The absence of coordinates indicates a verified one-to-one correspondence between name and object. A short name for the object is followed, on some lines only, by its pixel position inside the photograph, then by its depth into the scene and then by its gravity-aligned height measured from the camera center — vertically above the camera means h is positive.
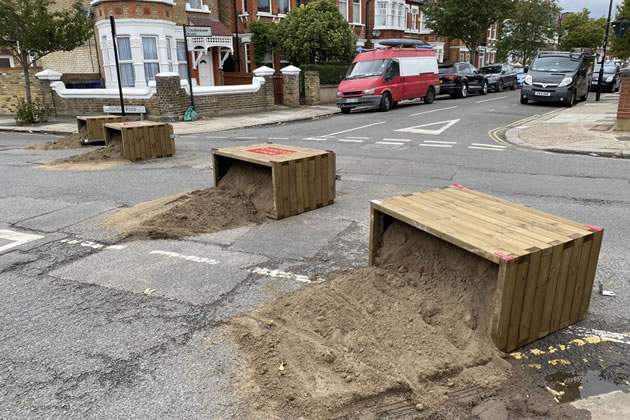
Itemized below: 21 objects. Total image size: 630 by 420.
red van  20.95 -0.52
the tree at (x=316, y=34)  26.00 +1.73
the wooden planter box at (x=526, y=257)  3.17 -1.24
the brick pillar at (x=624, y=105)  12.80 -1.09
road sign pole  20.05 -1.21
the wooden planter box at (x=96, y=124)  13.06 -1.41
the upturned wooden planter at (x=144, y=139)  10.82 -1.53
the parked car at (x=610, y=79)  30.30 -0.89
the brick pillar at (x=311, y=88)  25.31 -1.04
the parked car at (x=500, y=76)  31.20 -0.67
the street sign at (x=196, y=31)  18.97 +1.44
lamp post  23.08 -0.44
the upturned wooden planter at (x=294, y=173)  6.27 -1.37
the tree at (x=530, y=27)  44.69 +3.44
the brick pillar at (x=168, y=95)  19.25 -1.00
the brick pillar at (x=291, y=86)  24.27 -0.89
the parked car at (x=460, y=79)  26.84 -0.75
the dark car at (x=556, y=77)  20.27 -0.53
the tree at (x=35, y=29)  18.38 +1.56
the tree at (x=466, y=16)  36.44 +3.64
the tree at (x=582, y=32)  59.72 +3.82
